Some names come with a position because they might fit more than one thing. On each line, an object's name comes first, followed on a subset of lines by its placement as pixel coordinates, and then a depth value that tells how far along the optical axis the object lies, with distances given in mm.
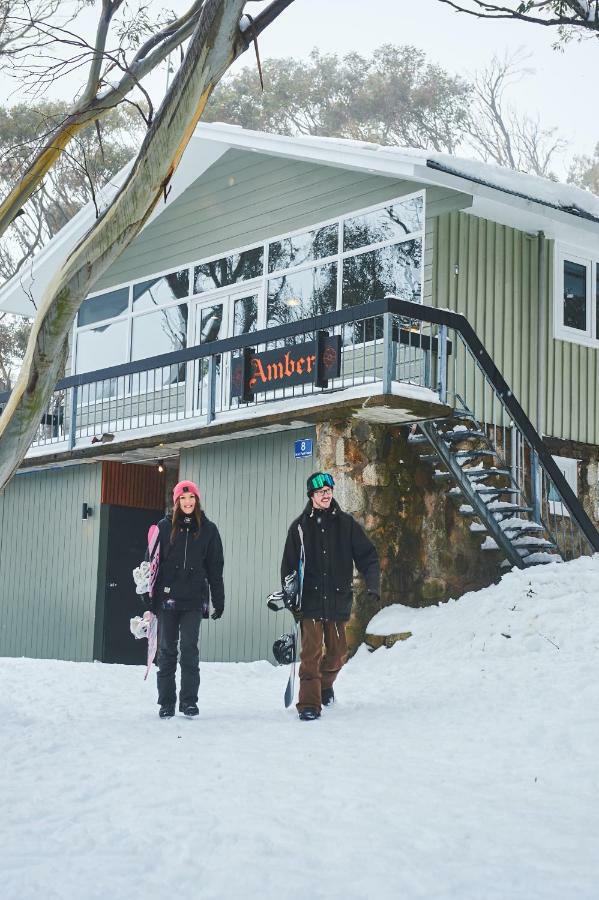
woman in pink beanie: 8695
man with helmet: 8789
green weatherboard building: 12312
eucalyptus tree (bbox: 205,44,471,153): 34125
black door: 15625
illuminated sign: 12055
